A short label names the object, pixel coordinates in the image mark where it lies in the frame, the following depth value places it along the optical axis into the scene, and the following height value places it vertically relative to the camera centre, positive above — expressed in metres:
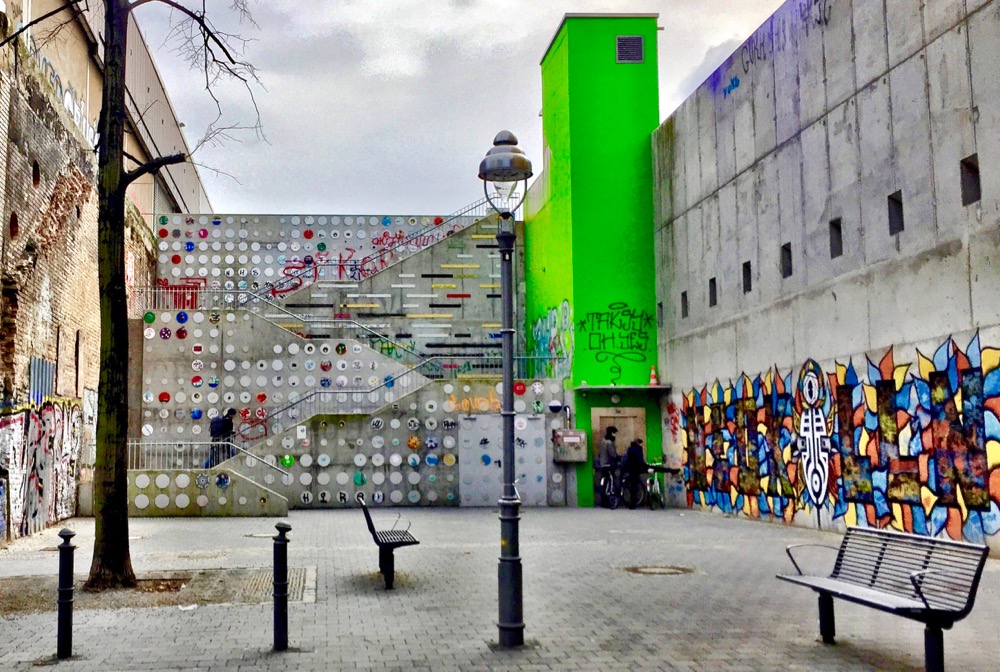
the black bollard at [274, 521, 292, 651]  8.23 -1.32
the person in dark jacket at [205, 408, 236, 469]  25.38 -0.07
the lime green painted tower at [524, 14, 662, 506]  26.97 +5.45
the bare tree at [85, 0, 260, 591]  11.69 +1.48
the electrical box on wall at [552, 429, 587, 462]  26.17 -0.48
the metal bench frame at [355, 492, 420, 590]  11.81 -1.34
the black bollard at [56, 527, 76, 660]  8.02 -1.33
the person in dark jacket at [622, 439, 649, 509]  25.72 -1.10
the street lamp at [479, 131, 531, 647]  8.48 +0.53
